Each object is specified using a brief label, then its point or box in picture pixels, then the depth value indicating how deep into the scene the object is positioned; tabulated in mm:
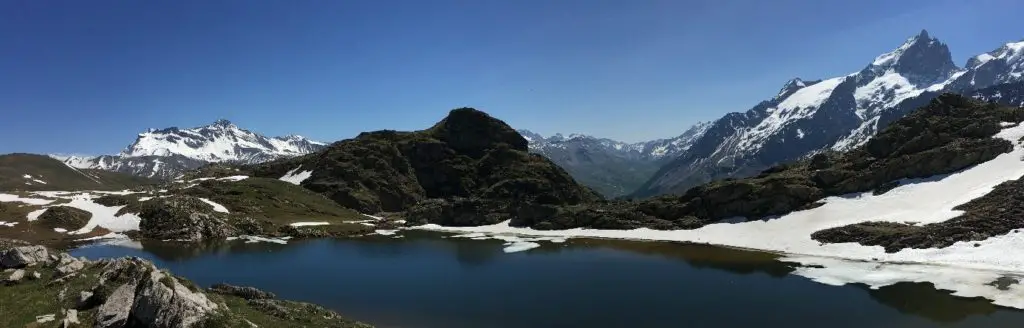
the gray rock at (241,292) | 37438
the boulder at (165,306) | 24109
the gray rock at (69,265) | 34703
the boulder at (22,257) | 38109
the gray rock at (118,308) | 24108
